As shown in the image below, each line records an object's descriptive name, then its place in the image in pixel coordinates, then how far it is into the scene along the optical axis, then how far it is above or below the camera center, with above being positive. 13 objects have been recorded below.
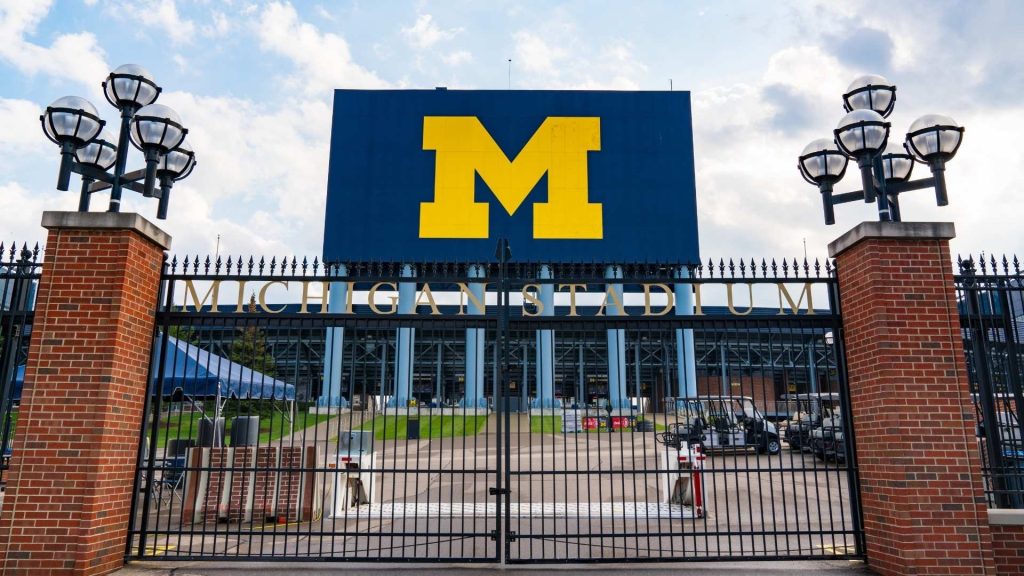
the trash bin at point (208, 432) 10.73 -0.27
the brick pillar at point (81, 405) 6.45 +0.10
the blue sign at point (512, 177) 29.33 +10.62
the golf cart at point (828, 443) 15.22 -0.63
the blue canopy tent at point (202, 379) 9.85 +0.55
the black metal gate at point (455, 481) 7.22 -0.97
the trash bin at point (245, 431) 10.36 -0.24
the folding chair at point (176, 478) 11.30 -1.07
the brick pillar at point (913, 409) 6.46 +0.09
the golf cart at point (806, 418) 17.75 -0.02
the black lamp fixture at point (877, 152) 7.12 +2.94
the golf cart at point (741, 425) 16.22 -0.23
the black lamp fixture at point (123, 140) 7.10 +3.03
